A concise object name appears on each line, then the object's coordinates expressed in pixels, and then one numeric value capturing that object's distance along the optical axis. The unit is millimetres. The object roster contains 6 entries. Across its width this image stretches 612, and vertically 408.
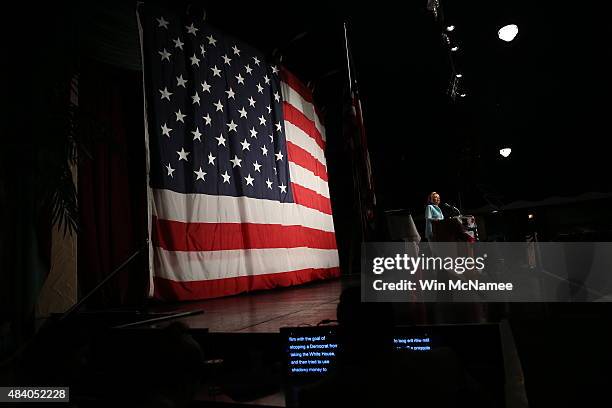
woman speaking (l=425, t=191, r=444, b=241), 4727
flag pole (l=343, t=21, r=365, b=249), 3751
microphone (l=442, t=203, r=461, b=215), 4407
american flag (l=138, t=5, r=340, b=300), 3791
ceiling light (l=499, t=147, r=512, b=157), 8297
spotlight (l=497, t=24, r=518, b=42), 4363
